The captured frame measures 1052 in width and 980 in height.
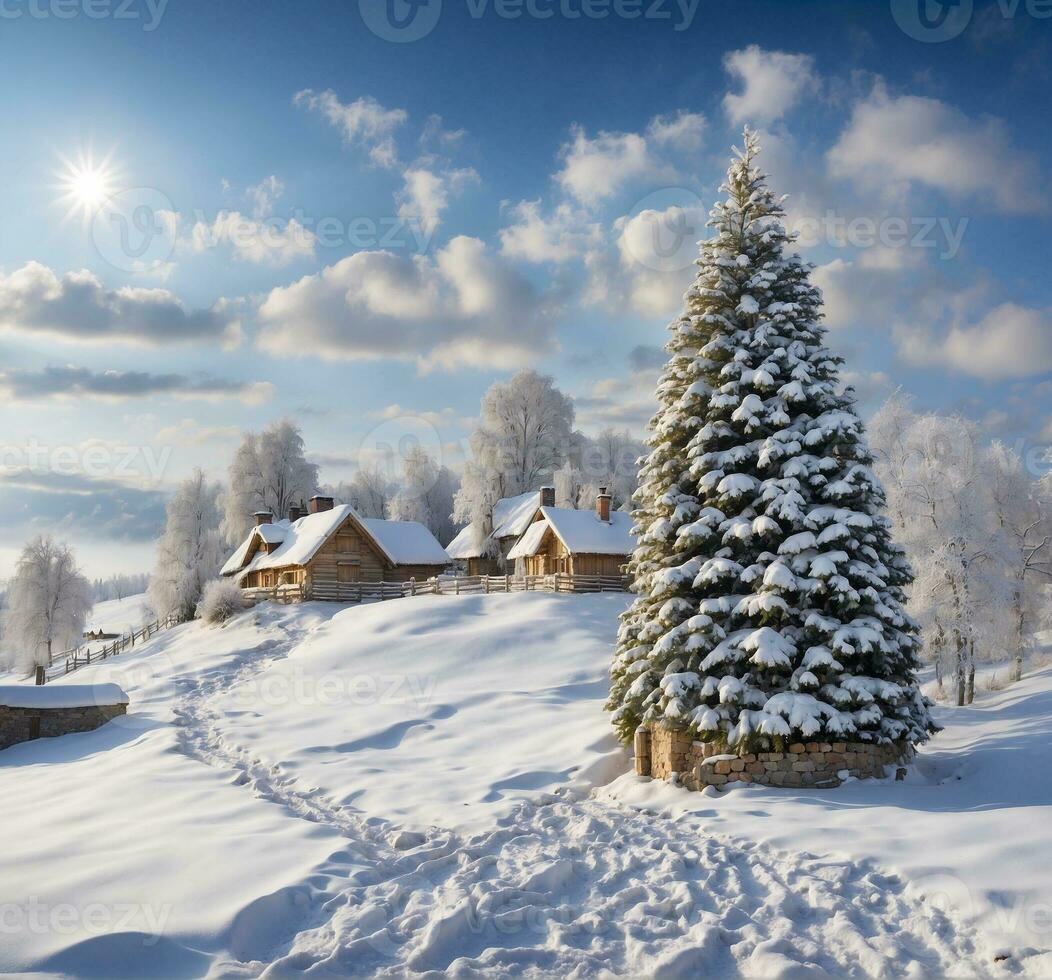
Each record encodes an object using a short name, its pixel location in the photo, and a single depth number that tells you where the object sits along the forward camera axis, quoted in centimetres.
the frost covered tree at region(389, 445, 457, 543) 6675
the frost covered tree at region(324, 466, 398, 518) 6875
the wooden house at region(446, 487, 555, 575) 4791
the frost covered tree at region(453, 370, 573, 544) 5941
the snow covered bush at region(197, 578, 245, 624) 4059
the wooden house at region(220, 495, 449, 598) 4181
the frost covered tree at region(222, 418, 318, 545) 5719
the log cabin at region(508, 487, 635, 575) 3903
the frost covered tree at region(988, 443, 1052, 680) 3194
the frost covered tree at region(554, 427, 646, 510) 5447
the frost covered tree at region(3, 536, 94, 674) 4462
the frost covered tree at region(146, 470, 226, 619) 4931
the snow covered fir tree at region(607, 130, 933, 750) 1340
